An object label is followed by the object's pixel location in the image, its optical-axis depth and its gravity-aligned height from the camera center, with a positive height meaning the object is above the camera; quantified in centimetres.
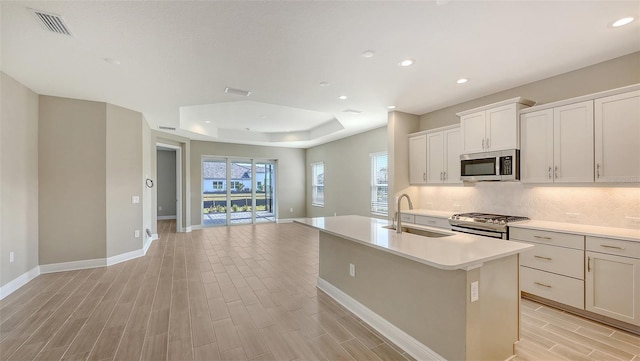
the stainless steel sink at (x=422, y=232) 261 -53
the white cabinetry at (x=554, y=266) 273 -93
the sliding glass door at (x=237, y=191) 858 -34
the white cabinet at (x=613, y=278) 242 -93
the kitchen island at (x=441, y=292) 182 -87
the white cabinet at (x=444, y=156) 436 +41
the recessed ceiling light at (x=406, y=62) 294 +130
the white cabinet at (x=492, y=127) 349 +74
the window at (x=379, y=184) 640 -9
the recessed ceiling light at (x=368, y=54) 275 +130
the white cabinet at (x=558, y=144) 295 +41
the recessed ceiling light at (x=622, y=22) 227 +134
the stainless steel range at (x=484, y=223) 332 -57
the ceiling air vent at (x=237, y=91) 374 +126
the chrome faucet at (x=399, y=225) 250 -42
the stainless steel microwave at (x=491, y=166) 350 +19
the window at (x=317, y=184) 904 -12
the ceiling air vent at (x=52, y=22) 209 +129
